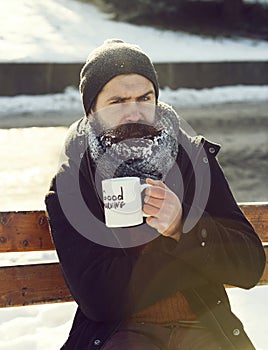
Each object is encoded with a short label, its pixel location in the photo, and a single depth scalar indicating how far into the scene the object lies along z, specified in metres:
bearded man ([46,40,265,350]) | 2.28
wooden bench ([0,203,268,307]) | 2.76
